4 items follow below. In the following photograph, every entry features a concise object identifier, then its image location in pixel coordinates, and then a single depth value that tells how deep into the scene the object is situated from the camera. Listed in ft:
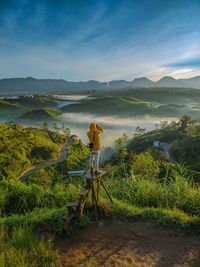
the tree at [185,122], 180.04
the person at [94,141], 13.41
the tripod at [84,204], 13.27
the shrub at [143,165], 59.19
